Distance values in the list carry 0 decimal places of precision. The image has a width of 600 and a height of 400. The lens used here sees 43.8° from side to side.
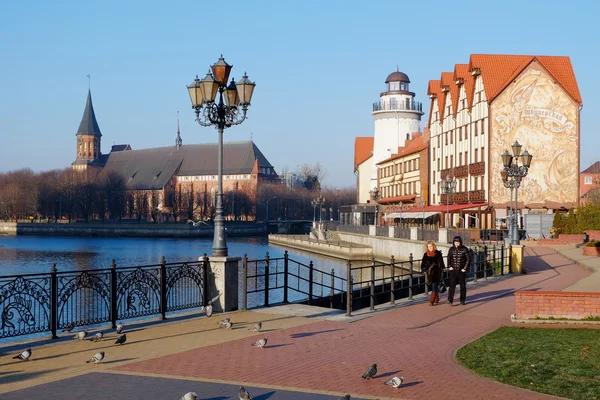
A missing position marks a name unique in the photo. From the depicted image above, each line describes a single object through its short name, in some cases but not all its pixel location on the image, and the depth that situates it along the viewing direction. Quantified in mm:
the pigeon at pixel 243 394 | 8467
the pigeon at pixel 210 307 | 15602
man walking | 18281
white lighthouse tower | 94375
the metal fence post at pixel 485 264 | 25512
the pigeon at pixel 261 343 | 12109
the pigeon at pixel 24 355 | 11070
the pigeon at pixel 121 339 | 12388
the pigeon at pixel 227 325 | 14047
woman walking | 18188
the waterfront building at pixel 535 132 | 56094
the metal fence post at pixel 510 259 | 27734
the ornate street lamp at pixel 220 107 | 17000
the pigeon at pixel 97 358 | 10836
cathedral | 141250
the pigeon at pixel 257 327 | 13695
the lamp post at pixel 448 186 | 49591
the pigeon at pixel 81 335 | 12902
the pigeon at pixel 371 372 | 9938
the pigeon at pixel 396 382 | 9500
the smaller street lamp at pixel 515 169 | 31094
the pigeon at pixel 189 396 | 8289
